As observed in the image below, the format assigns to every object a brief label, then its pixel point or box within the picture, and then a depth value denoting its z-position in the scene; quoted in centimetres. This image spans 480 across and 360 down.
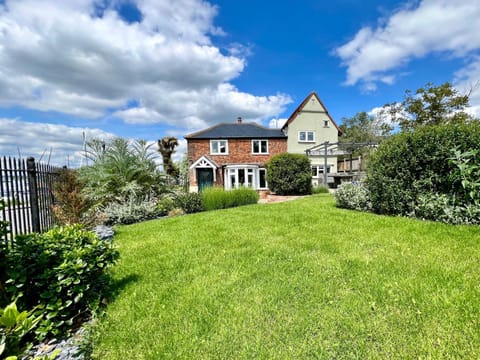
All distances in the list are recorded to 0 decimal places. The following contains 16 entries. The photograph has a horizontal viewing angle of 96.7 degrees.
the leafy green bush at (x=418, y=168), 465
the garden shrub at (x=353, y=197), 654
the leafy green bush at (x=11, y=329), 117
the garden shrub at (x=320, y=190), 1438
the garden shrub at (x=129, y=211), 727
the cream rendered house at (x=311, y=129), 2097
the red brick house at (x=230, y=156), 2000
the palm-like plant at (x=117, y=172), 793
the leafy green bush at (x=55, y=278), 204
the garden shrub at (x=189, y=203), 874
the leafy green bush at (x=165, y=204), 847
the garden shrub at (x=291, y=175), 1377
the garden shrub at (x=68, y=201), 568
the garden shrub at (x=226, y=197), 892
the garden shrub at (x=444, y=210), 439
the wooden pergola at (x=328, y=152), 1653
